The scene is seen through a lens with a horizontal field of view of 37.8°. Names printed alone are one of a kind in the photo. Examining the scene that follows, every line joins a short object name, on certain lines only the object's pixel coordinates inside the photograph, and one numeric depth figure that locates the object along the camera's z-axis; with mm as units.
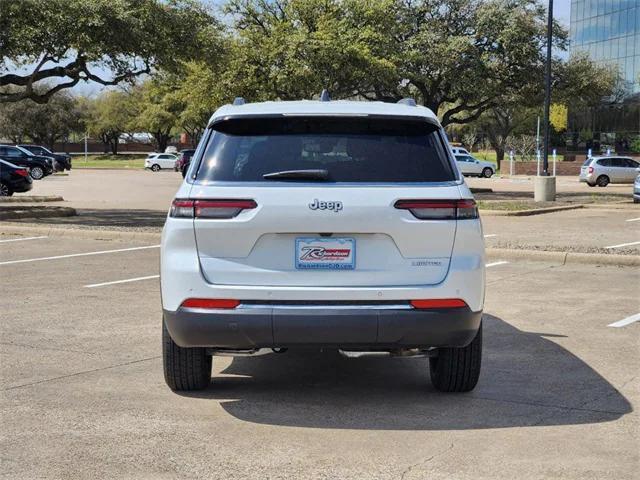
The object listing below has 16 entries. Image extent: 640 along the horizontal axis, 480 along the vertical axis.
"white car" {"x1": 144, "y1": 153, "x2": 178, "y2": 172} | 69625
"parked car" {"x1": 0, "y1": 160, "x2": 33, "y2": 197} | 29844
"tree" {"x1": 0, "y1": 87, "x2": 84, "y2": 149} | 91875
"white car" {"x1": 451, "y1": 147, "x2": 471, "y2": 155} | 58344
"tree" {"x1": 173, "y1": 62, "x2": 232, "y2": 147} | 32188
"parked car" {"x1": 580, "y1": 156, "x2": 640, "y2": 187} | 46375
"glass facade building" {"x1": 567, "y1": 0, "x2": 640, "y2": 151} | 75562
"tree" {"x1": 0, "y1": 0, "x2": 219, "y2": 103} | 20391
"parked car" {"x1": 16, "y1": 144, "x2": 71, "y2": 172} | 57562
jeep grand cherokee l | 5387
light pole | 26656
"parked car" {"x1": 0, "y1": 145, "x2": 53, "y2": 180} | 48188
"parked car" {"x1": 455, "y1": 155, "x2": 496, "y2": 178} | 56156
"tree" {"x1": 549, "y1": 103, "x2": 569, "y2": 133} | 73875
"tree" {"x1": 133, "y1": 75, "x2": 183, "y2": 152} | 82256
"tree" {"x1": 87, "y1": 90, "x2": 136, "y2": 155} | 94750
